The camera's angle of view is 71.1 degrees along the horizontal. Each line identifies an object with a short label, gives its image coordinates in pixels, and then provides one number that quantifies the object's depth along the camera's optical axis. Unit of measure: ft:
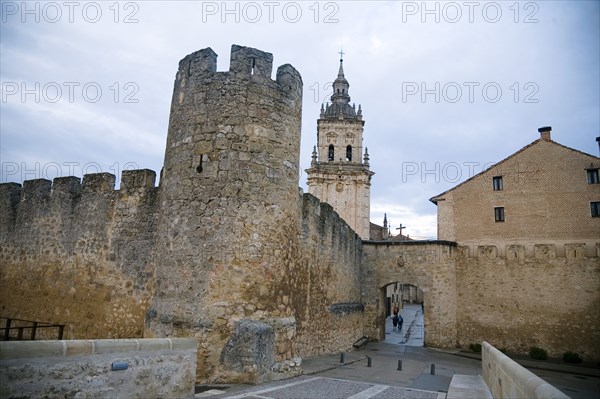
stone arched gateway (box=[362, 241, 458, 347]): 70.28
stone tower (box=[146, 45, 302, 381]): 25.16
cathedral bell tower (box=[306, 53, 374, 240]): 171.83
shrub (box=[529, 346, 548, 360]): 64.49
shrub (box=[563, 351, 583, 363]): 62.18
